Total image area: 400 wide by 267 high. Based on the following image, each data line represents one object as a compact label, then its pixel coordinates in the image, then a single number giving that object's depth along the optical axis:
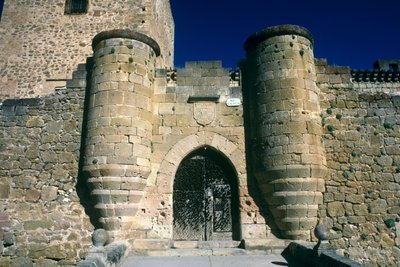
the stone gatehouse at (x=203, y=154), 6.94
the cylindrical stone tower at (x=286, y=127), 6.87
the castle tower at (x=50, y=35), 12.50
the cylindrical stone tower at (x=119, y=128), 6.81
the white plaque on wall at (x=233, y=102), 7.86
